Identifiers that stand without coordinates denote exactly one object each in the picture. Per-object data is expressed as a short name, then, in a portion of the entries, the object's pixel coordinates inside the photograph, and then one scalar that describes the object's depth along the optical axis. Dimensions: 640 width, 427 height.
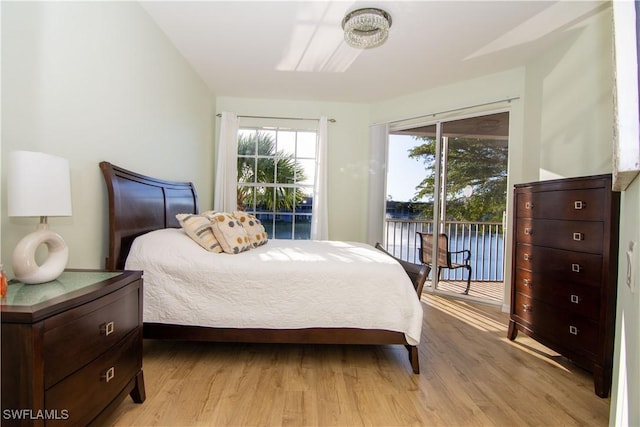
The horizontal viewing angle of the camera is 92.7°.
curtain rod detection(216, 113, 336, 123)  4.09
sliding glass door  3.51
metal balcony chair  3.75
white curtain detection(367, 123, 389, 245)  4.09
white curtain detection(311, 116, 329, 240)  4.07
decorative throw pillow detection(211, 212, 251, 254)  2.15
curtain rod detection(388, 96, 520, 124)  3.16
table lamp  1.08
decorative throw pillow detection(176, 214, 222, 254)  2.11
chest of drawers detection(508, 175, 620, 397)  1.71
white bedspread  1.88
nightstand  0.91
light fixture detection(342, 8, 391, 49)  2.15
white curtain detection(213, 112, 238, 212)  3.93
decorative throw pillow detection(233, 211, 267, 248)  2.51
